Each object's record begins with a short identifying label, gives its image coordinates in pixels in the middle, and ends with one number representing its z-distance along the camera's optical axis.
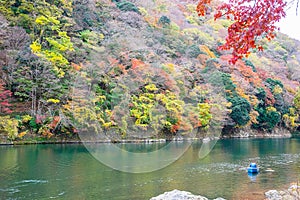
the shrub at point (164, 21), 45.97
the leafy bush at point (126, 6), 43.75
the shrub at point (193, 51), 41.12
